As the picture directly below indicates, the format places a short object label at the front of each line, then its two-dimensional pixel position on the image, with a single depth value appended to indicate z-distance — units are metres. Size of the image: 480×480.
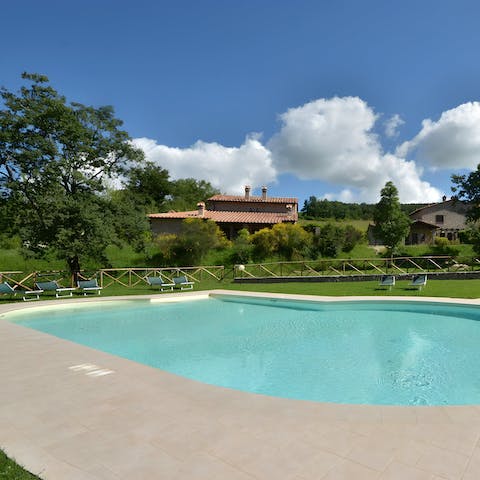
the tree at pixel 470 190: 30.84
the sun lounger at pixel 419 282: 15.86
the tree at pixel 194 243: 26.55
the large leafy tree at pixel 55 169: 17.27
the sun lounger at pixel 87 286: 16.34
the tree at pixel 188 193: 51.22
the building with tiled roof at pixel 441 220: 38.78
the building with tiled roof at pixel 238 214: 35.00
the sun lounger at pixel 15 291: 14.48
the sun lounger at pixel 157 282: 17.83
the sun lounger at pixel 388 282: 16.41
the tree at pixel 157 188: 47.72
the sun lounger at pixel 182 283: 18.38
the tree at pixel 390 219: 29.16
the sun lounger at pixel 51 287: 15.59
